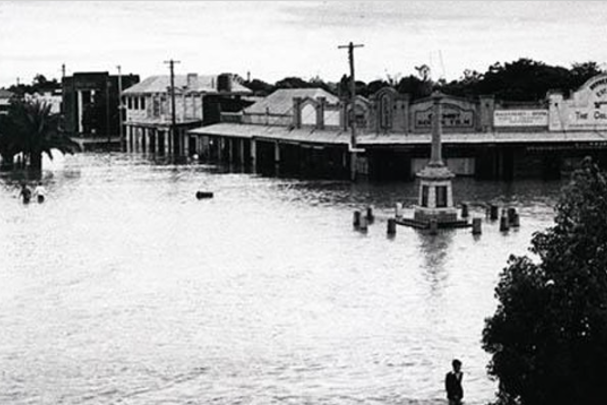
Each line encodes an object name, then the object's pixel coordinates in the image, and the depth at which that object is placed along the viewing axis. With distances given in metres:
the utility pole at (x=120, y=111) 125.18
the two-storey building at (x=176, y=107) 104.38
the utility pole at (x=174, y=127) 99.80
